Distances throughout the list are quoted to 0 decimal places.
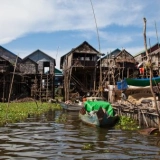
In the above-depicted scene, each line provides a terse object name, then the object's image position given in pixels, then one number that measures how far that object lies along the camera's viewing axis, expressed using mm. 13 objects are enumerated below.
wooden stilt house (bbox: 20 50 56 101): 34969
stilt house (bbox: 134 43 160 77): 33859
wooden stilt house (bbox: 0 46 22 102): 32188
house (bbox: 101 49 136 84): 34375
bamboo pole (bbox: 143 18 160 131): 8311
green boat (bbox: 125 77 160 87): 16969
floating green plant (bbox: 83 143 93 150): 9224
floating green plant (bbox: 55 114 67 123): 17072
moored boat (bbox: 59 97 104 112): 23859
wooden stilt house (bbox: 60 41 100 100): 33031
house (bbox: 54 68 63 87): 43500
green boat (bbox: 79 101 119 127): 13966
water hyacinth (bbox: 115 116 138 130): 13717
